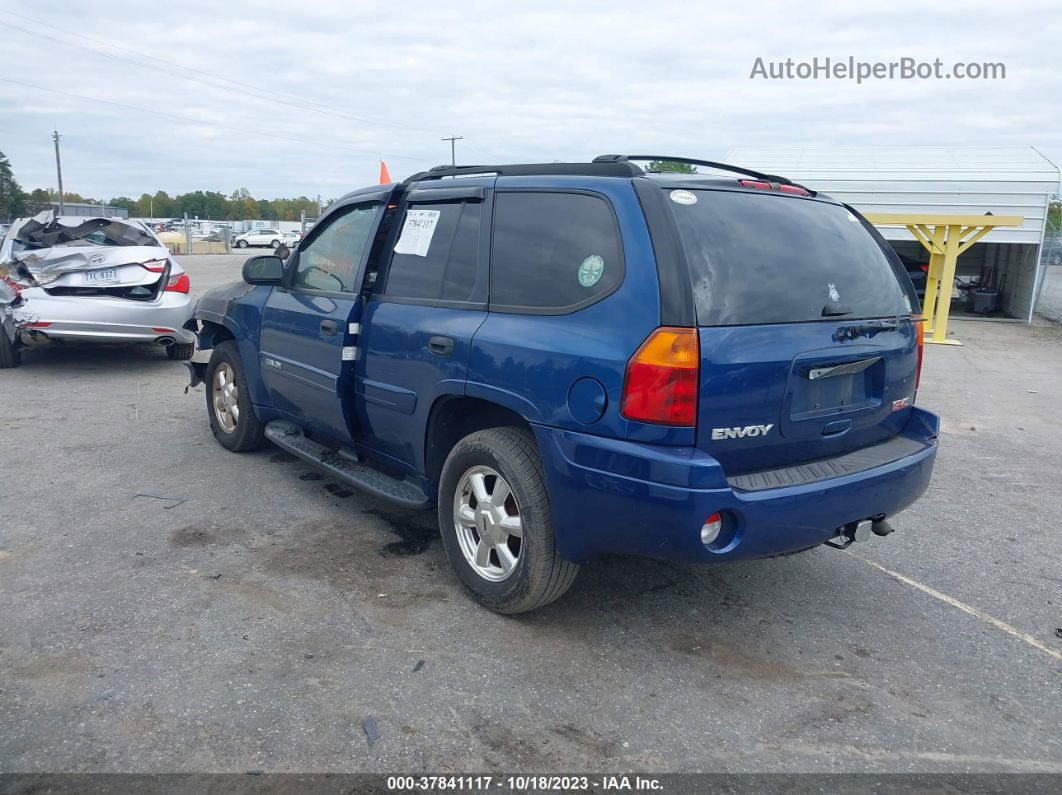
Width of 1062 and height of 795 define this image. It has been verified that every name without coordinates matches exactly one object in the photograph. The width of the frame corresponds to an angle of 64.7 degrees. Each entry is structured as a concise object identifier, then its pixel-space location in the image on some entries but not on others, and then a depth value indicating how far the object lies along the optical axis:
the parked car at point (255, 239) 49.34
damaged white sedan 8.30
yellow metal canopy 14.16
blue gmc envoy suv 2.95
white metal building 19.23
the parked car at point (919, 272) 20.02
